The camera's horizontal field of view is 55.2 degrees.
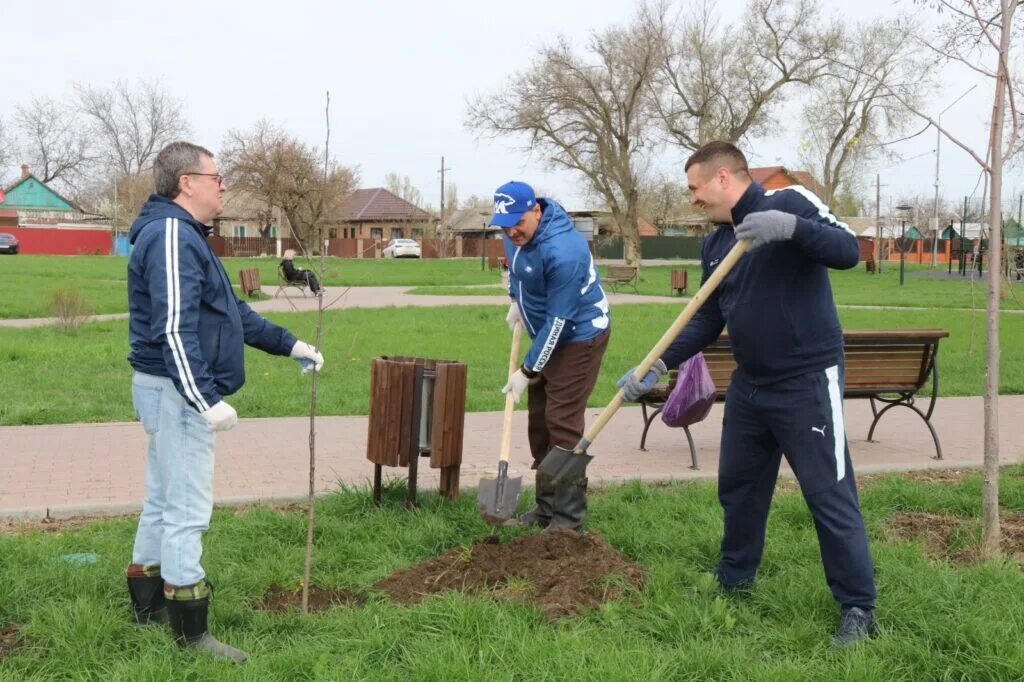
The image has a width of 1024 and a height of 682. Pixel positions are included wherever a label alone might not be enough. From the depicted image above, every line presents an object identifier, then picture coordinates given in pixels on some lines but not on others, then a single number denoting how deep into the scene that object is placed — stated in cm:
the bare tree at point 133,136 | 7238
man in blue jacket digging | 492
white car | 6134
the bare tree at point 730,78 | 4125
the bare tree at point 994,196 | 437
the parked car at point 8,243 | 5369
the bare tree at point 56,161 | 7644
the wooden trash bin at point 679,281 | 2638
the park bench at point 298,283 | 2247
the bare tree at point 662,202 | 5884
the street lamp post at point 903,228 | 3480
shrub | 1383
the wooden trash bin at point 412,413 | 524
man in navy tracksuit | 363
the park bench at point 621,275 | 2797
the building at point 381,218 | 7944
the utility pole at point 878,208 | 4526
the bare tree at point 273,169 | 4950
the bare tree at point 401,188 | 9963
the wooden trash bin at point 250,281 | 2163
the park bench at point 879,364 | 680
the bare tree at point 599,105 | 4066
